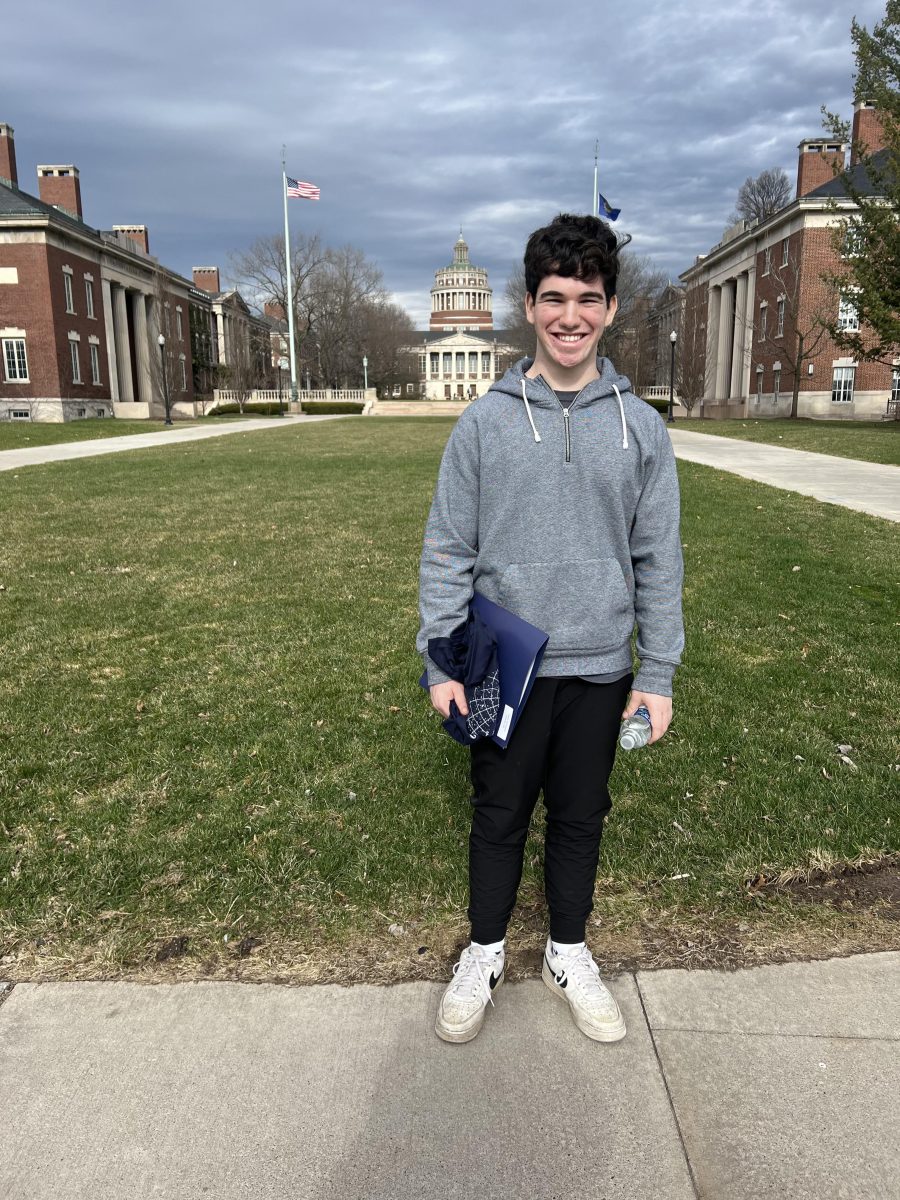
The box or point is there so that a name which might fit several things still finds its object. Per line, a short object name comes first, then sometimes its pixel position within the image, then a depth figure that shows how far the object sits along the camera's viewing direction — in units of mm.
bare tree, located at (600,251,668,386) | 55906
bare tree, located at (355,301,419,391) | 85588
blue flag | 30547
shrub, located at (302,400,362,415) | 56062
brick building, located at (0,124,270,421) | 42719
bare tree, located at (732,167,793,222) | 70125
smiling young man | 2080
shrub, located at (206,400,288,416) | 53312
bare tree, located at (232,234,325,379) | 66875
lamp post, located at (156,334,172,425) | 39394
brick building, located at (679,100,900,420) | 43906
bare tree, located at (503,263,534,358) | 54756
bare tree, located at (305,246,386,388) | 73500
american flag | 44719
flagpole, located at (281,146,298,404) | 52212
